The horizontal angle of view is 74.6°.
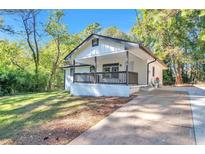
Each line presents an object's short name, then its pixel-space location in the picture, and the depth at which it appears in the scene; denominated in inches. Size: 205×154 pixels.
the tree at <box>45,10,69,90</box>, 403.6
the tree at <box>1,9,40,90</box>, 353.8
